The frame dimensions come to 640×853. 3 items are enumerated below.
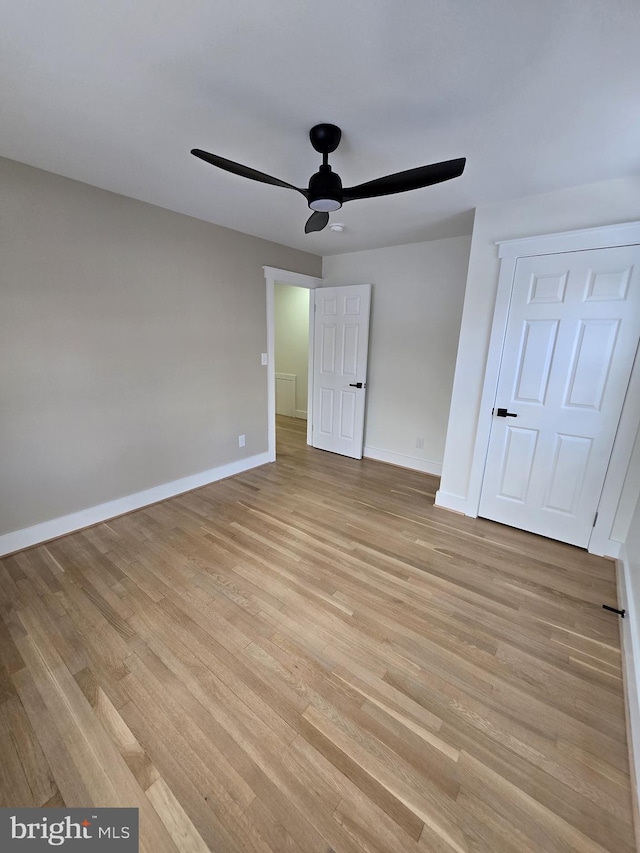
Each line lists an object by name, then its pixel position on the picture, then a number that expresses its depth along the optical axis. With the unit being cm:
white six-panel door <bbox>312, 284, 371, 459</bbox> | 393
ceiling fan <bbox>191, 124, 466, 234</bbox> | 147
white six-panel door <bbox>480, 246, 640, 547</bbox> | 216
